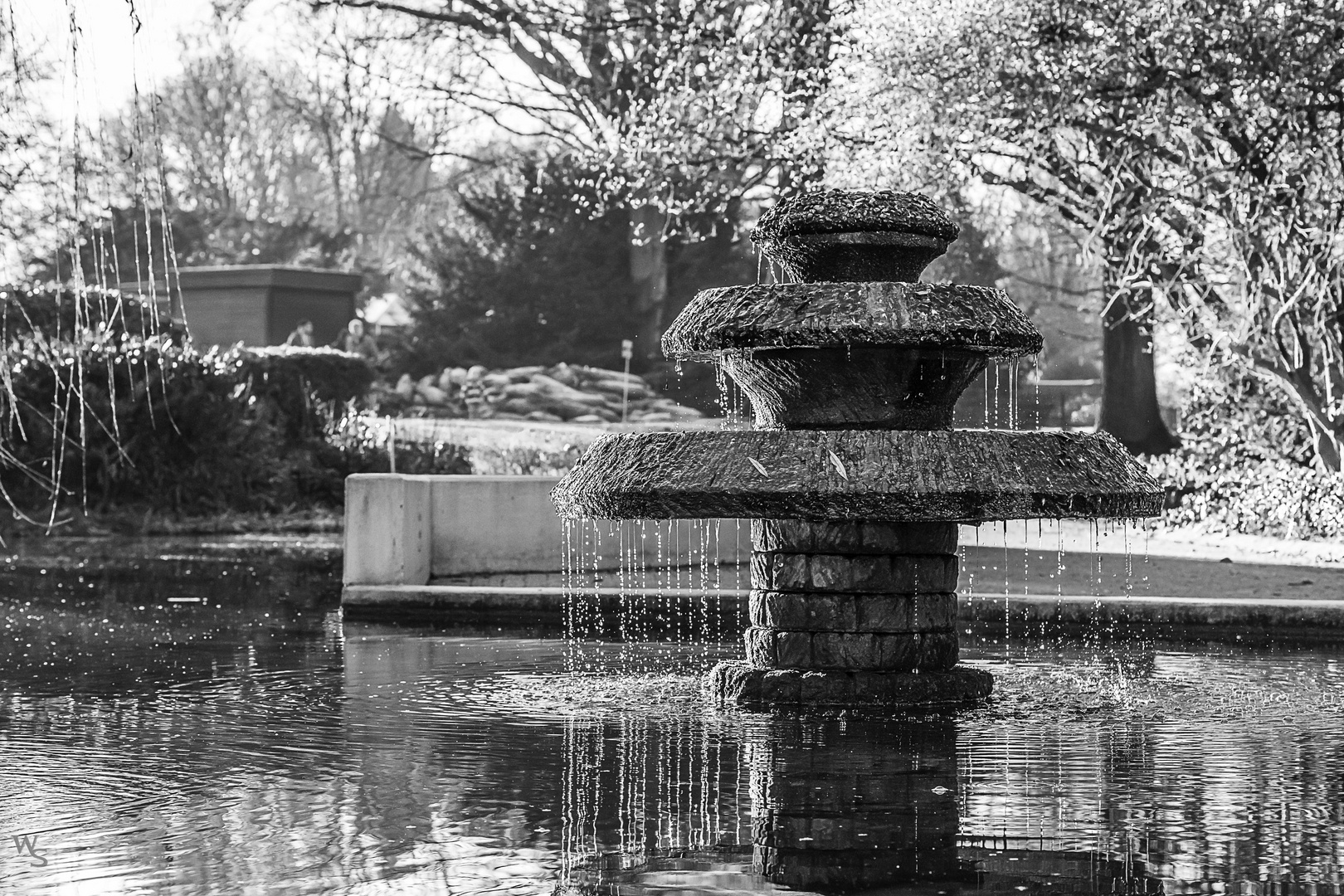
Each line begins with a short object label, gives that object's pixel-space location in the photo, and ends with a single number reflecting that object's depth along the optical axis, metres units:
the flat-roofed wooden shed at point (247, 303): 35.00
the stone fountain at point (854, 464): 6.73
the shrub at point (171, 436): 20.72
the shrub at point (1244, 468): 17.50
